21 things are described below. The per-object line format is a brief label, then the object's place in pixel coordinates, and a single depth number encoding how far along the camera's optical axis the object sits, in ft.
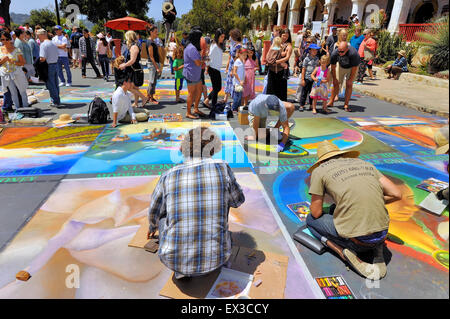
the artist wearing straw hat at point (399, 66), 37.99
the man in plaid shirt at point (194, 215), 6.54
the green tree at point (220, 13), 112.78
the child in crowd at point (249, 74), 23.06
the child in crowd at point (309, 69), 21.97
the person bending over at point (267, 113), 15.02
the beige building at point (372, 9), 53.11
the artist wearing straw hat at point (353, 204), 7.34
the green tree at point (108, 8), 108.37
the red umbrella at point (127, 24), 37.36
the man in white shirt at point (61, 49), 29.40
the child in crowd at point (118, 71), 20.75
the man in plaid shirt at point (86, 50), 37.65
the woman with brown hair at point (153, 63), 24.67
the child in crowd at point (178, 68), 25.49
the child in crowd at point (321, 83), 21.38
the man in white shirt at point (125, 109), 19.20
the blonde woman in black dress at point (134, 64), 21.68
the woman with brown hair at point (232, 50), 22.03
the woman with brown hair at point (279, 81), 19.97
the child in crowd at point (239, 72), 21.80
